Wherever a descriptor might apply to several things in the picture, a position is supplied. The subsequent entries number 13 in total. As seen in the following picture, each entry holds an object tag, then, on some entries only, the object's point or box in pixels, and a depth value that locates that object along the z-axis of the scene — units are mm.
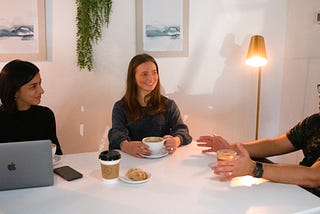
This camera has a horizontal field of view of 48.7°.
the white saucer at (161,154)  1729
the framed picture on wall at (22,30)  2342
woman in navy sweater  2188
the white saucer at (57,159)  1645
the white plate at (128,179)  1421
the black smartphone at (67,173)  1474
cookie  1442
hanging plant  2486
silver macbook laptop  1308
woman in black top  2012
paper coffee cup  1427
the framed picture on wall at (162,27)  2705
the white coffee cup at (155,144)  1727
